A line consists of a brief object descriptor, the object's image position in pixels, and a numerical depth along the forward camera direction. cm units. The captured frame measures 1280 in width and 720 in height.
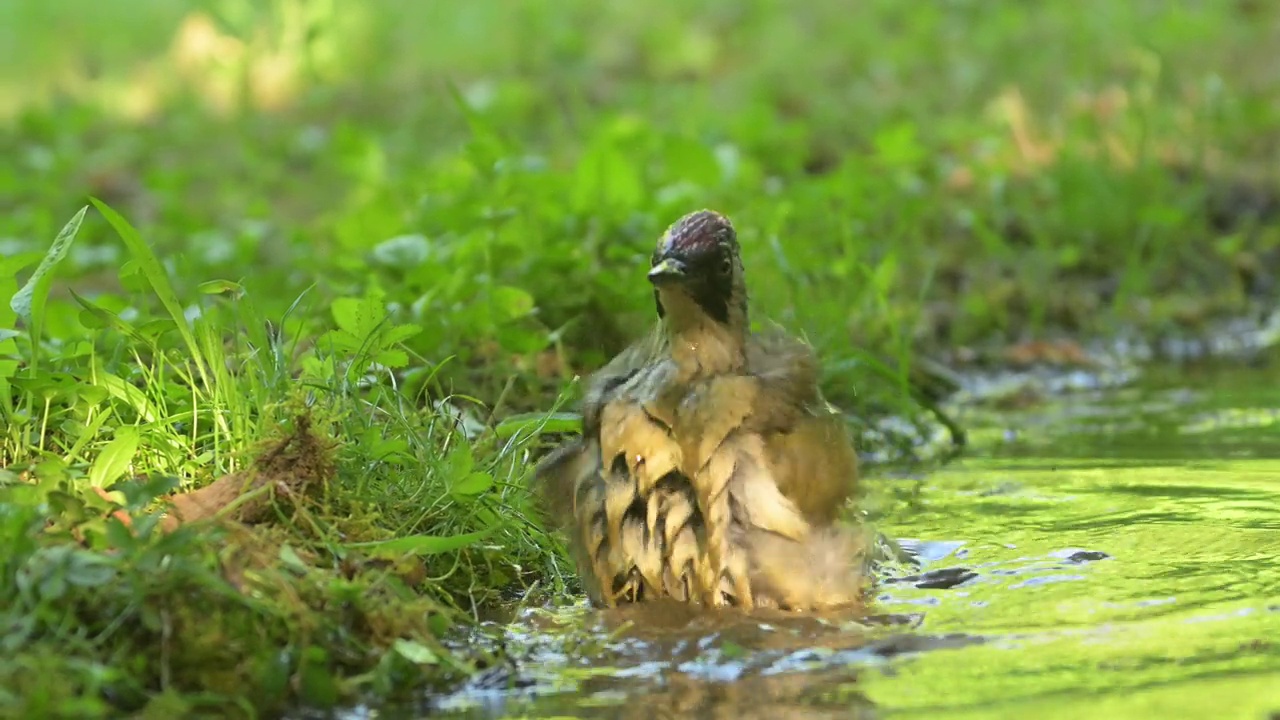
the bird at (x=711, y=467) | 806
